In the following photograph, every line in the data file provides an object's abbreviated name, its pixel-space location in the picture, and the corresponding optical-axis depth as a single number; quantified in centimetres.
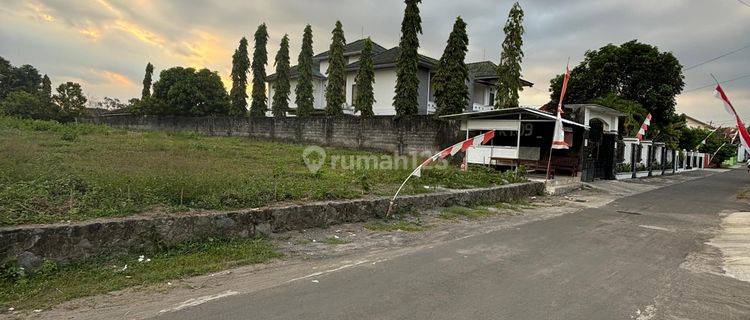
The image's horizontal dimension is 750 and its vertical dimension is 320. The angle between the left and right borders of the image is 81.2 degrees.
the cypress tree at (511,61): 2416
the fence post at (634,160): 2563
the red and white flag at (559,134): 1558
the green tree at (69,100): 3666
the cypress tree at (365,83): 2689
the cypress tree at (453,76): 2155
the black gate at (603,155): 2133
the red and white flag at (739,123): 1034
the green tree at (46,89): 3639
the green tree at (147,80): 5181
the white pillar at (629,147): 2595
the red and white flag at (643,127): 2194
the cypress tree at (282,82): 3362
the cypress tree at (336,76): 2894
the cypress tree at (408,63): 2384
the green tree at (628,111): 2576
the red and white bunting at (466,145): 995
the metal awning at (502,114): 1753
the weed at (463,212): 950
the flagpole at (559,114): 1564
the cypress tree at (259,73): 3612
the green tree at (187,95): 3684
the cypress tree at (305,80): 3134
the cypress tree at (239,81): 3738
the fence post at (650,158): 2877
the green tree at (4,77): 4856
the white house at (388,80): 3108
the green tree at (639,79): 3025
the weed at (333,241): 665
